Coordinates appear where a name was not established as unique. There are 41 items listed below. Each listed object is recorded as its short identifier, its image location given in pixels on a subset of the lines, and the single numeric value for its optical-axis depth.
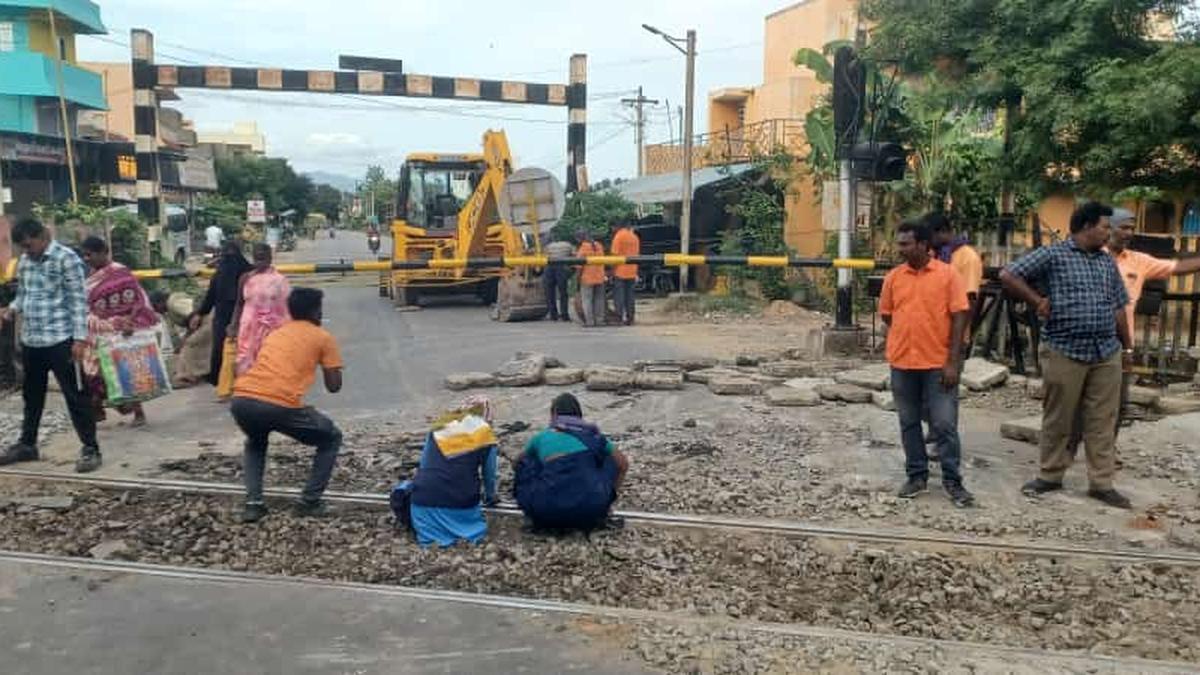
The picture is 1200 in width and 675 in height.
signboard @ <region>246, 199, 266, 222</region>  42.81
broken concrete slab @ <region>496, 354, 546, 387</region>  10.64
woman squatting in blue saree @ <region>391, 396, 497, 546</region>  5.75
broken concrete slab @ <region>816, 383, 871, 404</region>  9.59
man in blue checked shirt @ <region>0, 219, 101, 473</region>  7.28
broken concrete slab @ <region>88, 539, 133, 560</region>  5.74
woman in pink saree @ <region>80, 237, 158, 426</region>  8.56
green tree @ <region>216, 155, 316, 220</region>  65.56
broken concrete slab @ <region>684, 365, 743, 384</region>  10.77
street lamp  22.08
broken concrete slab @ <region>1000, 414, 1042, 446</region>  7.96
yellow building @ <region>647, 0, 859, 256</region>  22.95
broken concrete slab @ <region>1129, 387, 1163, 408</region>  8.72
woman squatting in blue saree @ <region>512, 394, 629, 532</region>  5.71
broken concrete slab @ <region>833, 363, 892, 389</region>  9.79
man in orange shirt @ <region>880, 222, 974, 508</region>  6.35
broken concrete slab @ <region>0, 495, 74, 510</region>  6.57
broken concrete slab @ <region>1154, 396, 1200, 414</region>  8.51
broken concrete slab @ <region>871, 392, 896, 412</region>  9.20
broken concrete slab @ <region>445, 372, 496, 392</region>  10.73
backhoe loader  17.64
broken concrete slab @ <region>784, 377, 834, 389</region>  9.91
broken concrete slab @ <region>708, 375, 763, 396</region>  10.10
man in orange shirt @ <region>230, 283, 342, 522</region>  6.00
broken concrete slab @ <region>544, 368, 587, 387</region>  10.77
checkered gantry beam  29.45
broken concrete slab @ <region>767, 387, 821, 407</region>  9.52
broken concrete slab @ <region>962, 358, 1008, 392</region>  9.80
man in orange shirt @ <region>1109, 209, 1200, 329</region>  7.00
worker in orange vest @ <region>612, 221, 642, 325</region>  16.81
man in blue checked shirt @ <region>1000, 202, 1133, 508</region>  6.29
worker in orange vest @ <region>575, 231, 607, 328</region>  16.69
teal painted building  33.97
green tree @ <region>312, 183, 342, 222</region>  111.28
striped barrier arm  13.20
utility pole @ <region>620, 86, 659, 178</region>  46.04
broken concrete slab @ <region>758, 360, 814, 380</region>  10.90
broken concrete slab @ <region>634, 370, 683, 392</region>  10.39
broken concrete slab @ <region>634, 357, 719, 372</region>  11.44
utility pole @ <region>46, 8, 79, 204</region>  20.86
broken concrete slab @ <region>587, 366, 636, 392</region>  10.30
